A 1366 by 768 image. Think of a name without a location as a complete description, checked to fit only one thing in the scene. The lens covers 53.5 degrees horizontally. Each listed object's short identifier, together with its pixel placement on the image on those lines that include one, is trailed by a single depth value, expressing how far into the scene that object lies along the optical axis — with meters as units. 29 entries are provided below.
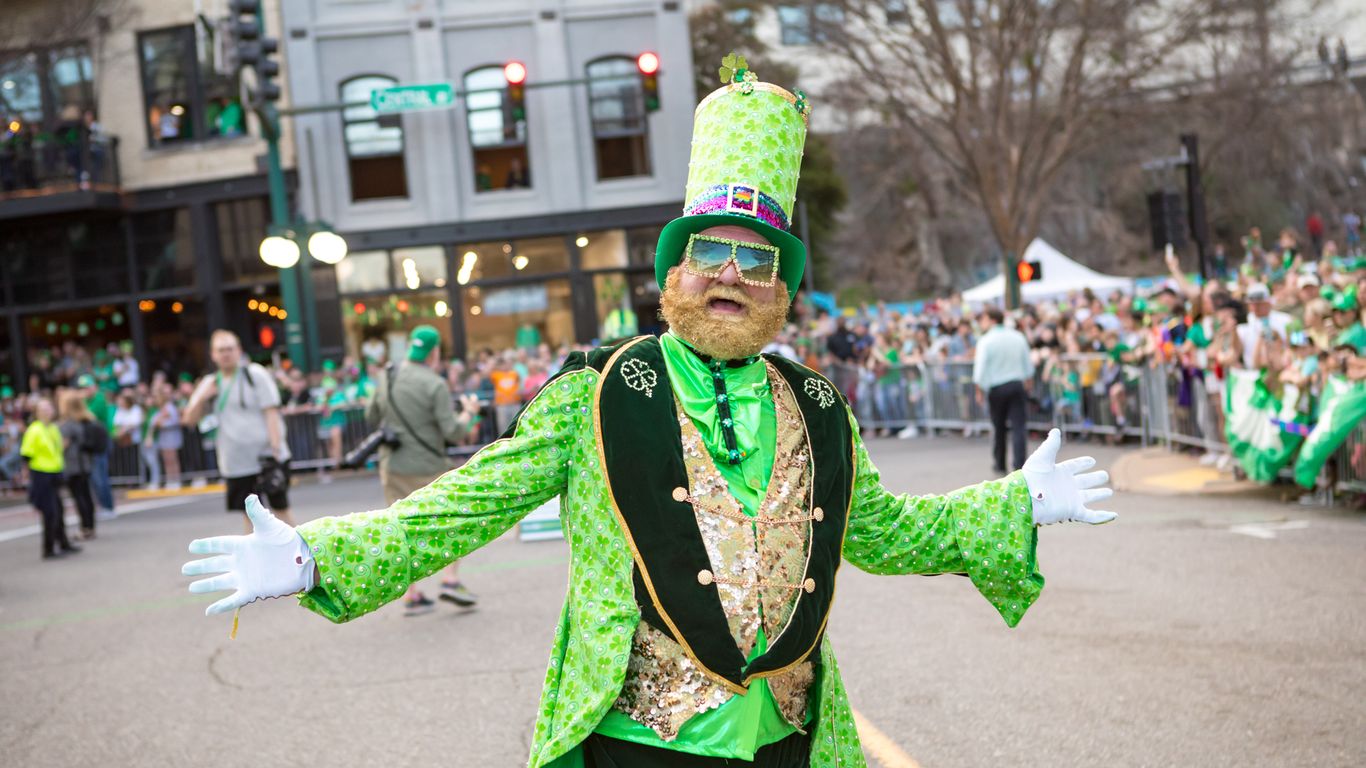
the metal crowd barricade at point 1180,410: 14.01
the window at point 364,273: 27.05
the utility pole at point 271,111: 16.64
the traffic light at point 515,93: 19.48
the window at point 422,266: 27.11
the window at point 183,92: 27.05
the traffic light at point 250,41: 16.48
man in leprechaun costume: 2.88
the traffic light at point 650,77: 19.78
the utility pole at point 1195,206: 16.94
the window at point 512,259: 27.16
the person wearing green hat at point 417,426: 9.12
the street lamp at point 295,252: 18.67
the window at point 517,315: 27.14
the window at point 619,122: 27.45
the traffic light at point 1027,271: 23.47
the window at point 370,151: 26.94
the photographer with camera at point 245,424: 9.81
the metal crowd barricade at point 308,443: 21.05
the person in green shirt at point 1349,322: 10.84
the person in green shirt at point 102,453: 17.50
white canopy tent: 32.09
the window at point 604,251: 27.41
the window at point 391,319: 27.02
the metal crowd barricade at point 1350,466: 10.65
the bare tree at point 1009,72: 24.67
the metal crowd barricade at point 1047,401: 16.69
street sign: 18.84
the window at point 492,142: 27.16
